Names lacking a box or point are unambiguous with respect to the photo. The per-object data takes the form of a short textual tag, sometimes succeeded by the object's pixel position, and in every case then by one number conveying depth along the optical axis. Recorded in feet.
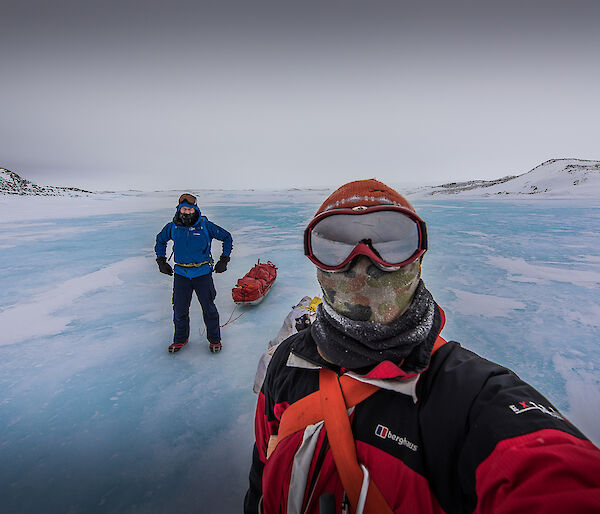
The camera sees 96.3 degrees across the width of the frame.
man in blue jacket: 9.50
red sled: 13.56
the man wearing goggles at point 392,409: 1.92
